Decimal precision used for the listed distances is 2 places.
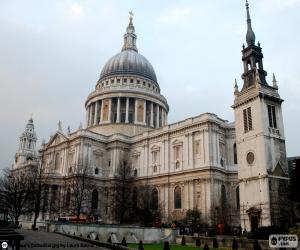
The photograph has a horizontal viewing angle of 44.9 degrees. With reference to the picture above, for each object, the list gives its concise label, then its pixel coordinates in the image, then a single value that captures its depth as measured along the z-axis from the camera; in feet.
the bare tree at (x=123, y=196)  175.73
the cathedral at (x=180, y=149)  138.41
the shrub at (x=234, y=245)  90.53
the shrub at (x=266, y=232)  97.90
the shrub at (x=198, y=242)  107.43
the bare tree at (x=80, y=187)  174.50
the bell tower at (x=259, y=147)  130.11
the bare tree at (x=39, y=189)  165.07
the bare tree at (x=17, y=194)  176.86
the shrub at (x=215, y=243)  99.58
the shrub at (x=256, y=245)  81.55
